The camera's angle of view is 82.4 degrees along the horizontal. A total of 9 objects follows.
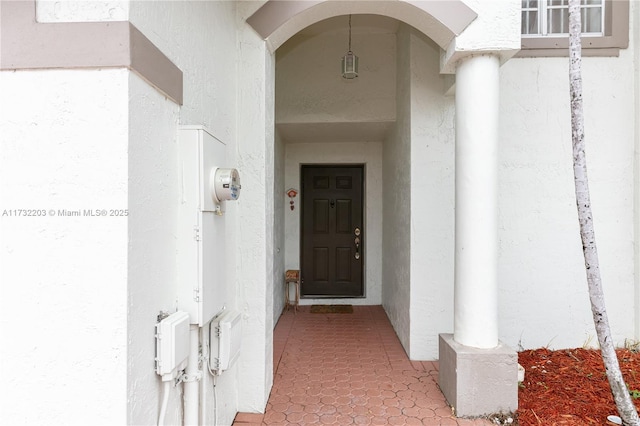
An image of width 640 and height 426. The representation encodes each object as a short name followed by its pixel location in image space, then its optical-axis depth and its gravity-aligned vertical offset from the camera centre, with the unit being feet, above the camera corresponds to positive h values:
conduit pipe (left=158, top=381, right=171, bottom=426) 5.73 -3.03
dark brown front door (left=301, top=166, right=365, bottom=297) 19.67 -1.01
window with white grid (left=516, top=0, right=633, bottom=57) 12.69 +6.58
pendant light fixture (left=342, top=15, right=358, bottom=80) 14.33 +5.74
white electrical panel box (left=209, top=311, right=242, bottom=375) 7.43 -2.74
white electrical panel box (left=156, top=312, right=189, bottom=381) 5.56 -2.10
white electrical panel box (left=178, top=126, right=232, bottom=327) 6.29 -0.24
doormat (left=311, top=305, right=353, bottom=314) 17.93 -4.96
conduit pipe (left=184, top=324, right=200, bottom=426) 6.50 -3.16
